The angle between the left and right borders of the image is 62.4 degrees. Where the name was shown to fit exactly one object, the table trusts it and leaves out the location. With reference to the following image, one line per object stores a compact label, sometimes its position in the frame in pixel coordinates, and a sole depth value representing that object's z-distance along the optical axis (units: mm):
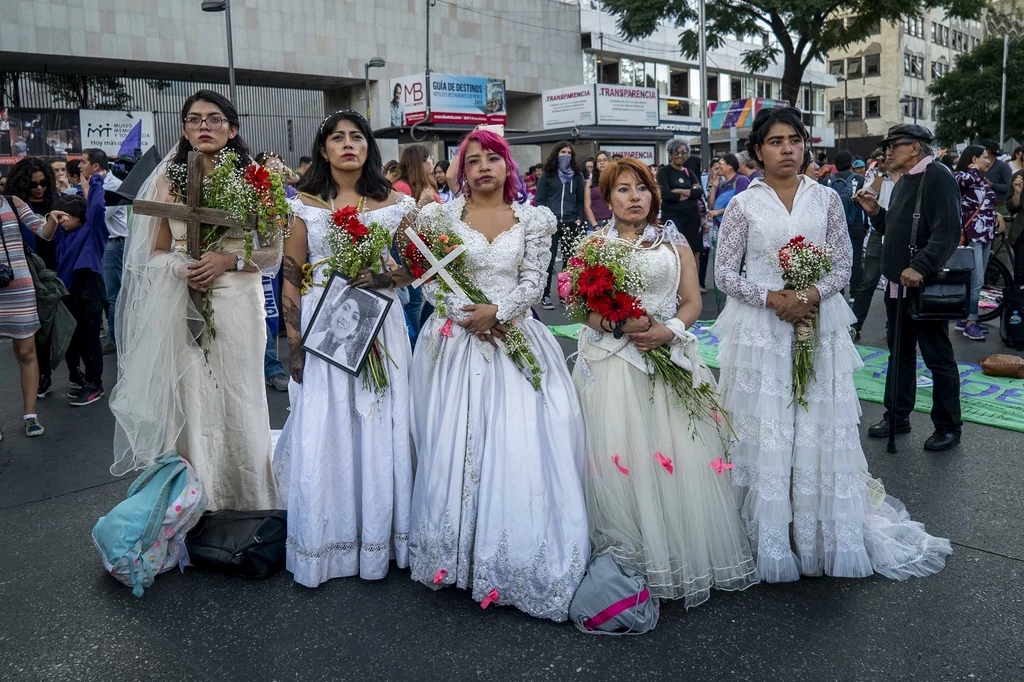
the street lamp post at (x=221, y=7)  18788
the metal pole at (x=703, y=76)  22359
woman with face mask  11949
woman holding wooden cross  4191
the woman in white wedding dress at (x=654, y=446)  3691
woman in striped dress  6391
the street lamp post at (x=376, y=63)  26339
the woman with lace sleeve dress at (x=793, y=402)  3922
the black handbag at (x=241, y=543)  4020
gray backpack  3428
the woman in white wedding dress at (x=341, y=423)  3926
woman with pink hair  3654
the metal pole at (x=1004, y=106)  39047
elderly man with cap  5473
